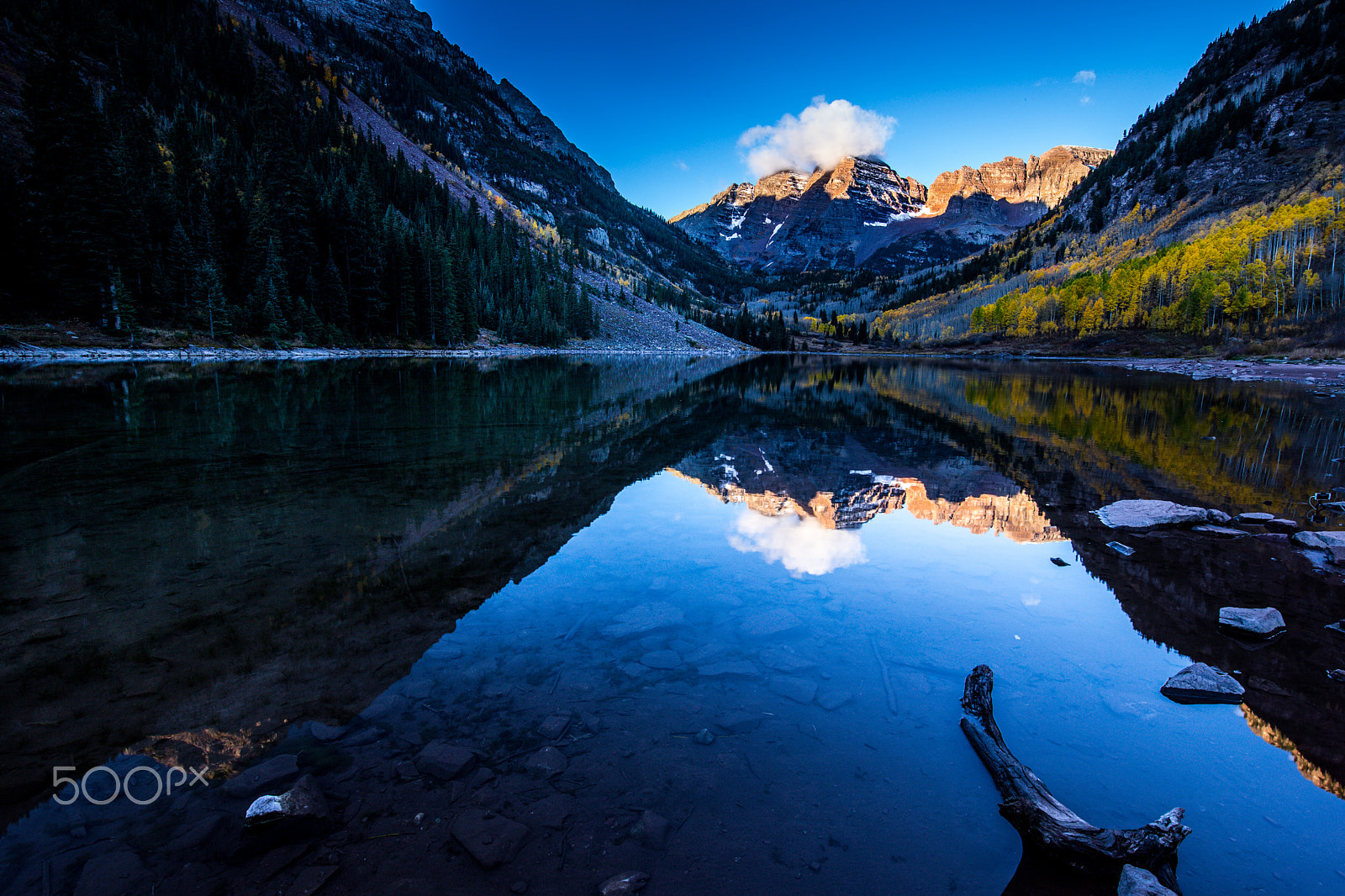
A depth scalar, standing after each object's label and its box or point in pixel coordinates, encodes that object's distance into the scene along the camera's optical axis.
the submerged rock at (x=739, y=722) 4.86
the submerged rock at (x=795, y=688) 5.35
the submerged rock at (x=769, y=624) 6.64
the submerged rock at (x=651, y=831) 3.61
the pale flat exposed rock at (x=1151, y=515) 10.48
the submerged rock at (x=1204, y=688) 5.30
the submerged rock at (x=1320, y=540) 8.96
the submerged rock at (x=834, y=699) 5.22
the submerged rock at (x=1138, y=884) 3.09
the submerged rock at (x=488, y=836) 3.45
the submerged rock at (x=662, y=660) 5.91
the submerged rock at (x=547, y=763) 4.25
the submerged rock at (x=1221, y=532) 9.84
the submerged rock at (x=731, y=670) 5.74
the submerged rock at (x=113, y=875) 3.10
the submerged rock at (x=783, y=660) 5.88
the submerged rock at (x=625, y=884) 3.24
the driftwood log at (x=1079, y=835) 3.36
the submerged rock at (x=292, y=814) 3.54
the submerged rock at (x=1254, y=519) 10.43
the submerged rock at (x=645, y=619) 6.64
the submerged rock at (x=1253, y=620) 6.43
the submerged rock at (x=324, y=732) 4.57
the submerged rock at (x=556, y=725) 4.71
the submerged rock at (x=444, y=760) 4.23
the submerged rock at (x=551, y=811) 3.75
